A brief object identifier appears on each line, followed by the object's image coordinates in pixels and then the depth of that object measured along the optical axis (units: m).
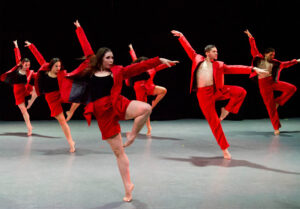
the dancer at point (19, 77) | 6.64
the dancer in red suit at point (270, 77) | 6.41
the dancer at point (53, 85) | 4.98
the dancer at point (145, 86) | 6.36
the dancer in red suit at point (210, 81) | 4.43
